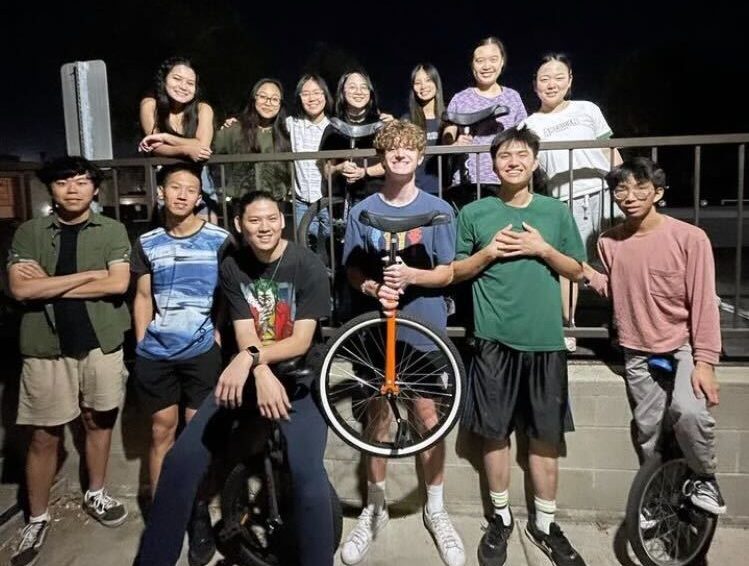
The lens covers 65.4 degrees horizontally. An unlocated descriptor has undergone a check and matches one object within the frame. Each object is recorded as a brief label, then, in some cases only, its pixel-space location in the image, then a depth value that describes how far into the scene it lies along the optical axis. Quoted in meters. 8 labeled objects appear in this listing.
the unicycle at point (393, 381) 2.82
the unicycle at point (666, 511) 2.96
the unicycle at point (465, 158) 3.70
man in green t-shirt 2.87
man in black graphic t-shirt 2.64
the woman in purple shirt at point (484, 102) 3.83
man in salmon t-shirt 2.84
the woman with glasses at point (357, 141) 3.68
